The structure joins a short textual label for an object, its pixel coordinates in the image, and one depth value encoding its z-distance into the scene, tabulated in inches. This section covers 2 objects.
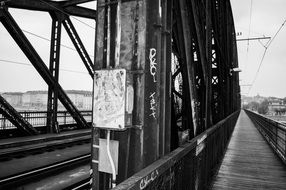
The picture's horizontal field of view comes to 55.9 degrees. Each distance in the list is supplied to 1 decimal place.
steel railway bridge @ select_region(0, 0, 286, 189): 88.0
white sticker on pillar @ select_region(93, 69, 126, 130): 80.2
